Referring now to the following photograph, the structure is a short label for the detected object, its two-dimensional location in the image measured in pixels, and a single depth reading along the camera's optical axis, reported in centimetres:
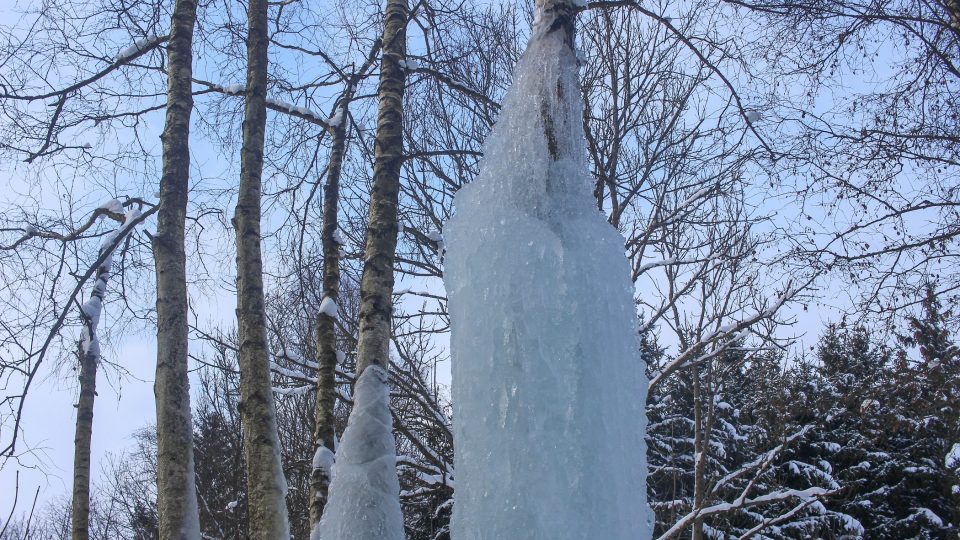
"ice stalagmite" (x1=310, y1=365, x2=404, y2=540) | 245
